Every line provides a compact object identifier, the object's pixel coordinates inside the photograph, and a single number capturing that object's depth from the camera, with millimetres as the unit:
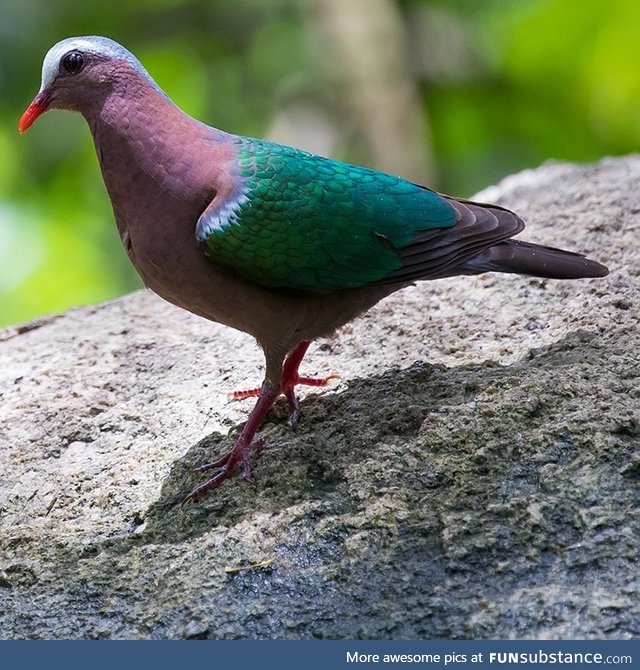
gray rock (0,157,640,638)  5539
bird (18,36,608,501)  6973
